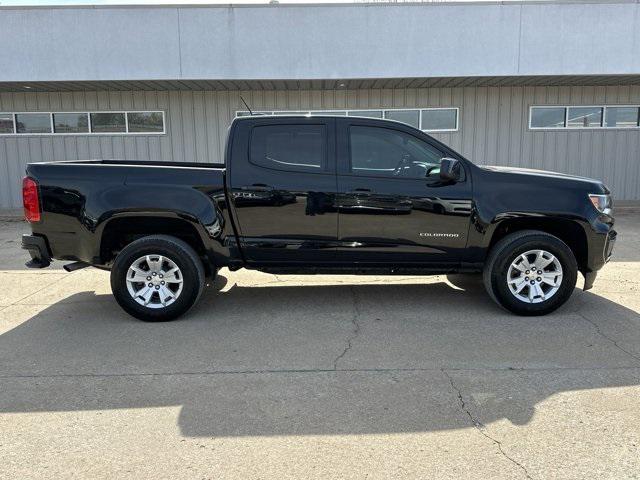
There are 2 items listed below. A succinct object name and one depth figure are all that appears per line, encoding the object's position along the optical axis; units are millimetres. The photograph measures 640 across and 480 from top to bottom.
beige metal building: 11070
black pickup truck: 4953
